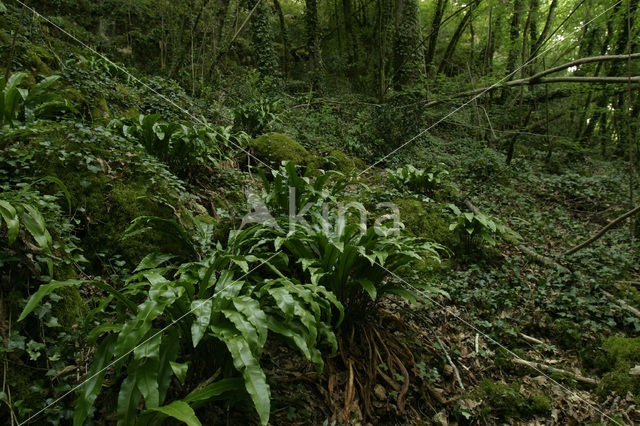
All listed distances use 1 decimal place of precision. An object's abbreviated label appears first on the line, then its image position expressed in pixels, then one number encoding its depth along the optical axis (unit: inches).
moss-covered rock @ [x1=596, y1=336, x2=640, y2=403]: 81.3
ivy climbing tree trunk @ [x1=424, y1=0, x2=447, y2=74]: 400.2
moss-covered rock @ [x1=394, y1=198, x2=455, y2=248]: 144.9
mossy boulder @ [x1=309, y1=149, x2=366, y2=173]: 200.1
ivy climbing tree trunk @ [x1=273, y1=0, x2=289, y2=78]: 421.4
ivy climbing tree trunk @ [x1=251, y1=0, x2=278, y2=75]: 337.7
